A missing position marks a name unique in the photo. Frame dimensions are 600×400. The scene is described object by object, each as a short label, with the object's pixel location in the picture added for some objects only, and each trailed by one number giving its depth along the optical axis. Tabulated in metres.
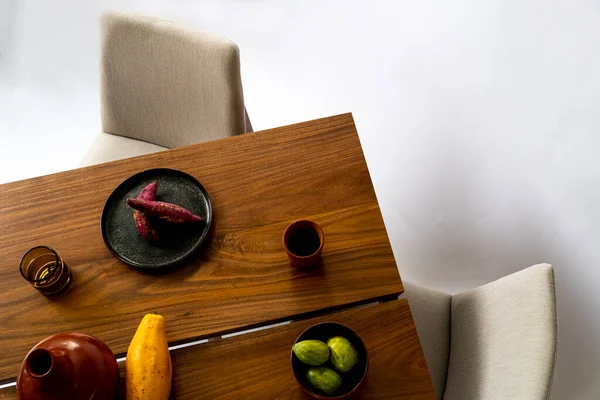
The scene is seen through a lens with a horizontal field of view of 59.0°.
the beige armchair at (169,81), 1.36
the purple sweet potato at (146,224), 1.10
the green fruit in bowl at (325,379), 0.89
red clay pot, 0.81
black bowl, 0.90
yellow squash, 0.90
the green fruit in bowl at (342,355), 0.89
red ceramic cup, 1.03
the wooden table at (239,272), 1.00
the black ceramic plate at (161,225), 1.11
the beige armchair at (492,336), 0.93
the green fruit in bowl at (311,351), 0.87
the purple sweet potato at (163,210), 1.05
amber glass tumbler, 1.04
